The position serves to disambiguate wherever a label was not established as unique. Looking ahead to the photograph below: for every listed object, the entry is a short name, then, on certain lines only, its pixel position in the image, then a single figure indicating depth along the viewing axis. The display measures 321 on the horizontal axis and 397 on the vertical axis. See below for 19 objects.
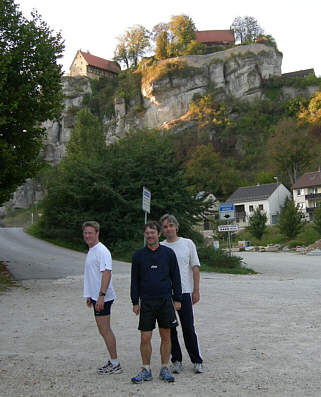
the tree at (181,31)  103.88
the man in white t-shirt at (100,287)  5.17
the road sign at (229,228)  20.81
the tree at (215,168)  73.56
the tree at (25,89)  13.38
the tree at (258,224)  48.84
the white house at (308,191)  63.94
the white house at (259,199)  65.64
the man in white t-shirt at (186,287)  5.12
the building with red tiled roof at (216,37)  112.00
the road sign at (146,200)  14.70
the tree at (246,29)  108.15
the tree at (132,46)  111.25
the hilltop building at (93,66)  116.94
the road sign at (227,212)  19.89
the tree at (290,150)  69.62
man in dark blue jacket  4.89
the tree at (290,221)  44.39
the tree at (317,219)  42.75
